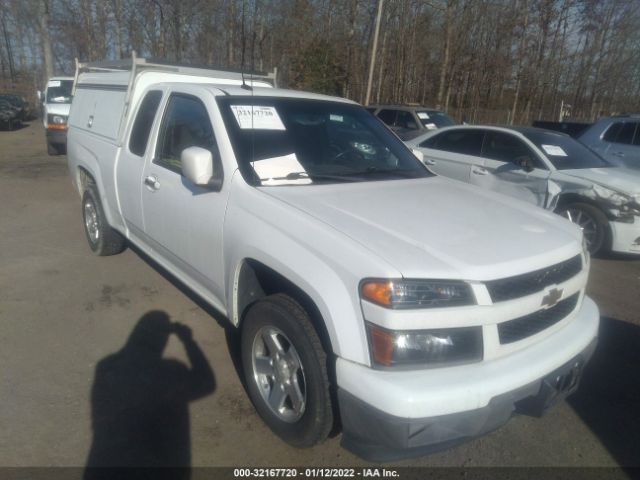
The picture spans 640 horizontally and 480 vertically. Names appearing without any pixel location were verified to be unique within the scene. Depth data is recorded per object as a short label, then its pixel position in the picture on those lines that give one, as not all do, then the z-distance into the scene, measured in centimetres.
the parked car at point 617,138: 870
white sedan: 577
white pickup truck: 206
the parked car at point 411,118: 1138
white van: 1276
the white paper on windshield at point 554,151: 648
